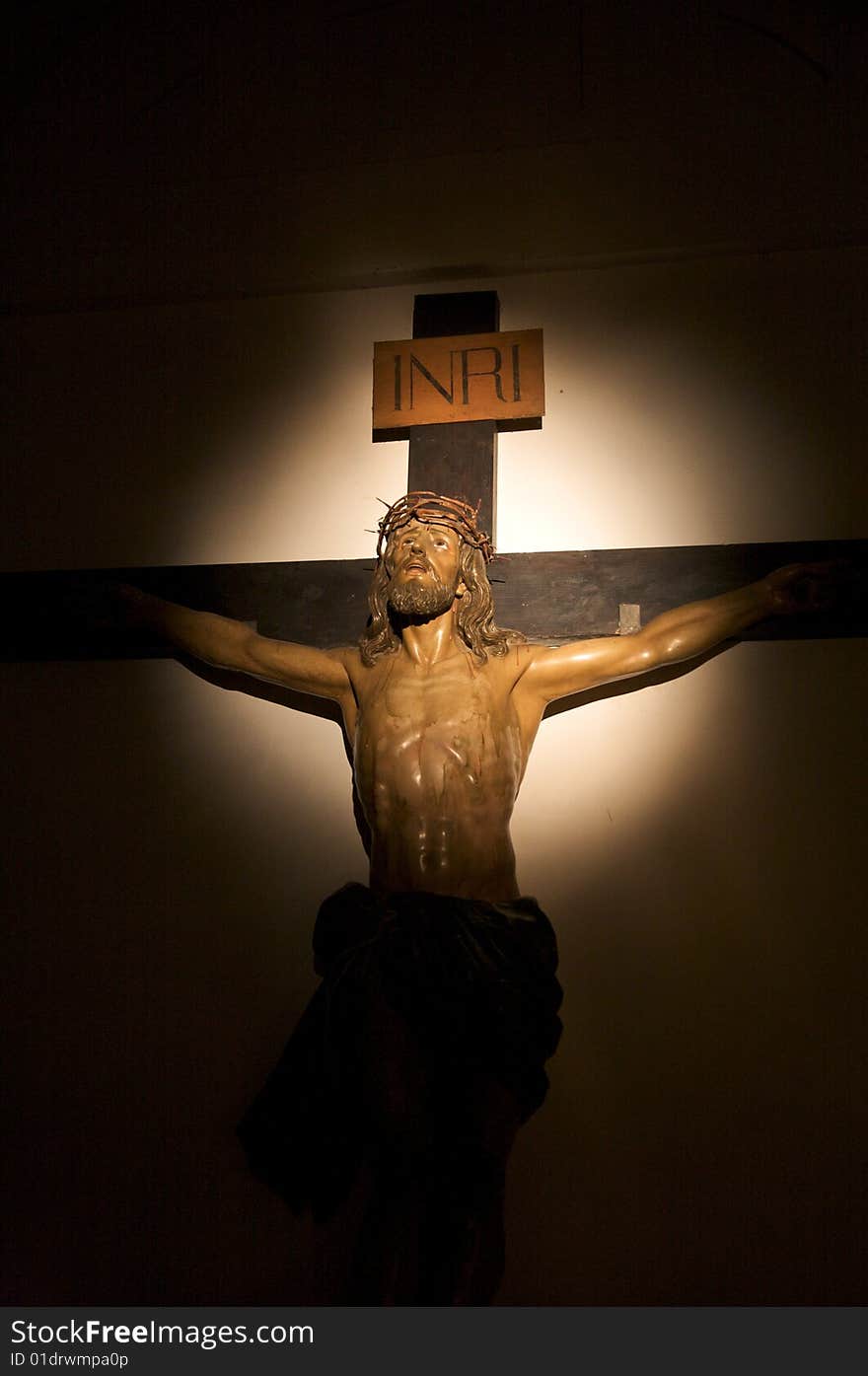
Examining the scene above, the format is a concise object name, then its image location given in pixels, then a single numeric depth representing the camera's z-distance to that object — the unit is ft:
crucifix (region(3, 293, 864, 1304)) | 8.36
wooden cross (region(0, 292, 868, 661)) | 9.86
